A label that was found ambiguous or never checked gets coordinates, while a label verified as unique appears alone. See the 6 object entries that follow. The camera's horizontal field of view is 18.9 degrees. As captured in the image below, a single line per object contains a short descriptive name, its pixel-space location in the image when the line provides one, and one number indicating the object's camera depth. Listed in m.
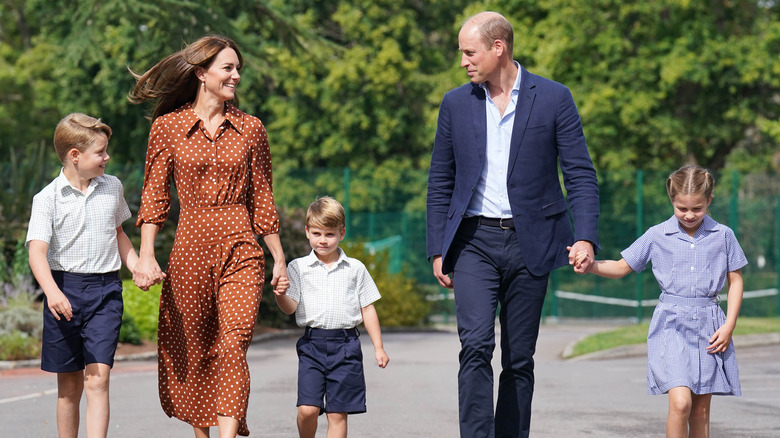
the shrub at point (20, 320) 24.47
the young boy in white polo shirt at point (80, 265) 11.07
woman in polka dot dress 10.48
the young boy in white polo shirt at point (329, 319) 11.10
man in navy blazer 10.70
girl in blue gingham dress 10.89
